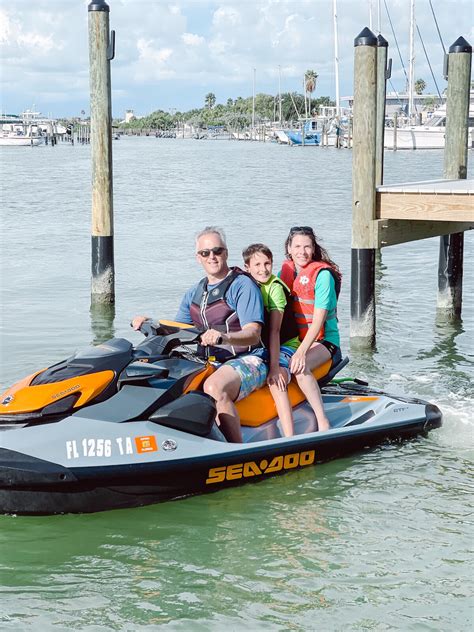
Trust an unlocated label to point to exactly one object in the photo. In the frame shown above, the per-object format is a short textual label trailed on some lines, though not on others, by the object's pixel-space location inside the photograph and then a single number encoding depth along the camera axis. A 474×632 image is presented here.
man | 5.85
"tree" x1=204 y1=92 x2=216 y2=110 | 185.71
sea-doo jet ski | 5.31
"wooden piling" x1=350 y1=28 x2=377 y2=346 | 9.31
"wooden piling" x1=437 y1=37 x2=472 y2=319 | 11.32
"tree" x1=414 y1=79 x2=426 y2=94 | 124.06
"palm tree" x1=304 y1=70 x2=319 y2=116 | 124.19
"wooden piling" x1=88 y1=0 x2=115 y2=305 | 11.26
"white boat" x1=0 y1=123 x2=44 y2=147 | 98.62
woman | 6.33
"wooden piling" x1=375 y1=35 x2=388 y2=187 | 12.88
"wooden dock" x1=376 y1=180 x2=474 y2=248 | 8.97
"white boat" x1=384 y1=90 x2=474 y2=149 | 68.06
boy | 6.14
